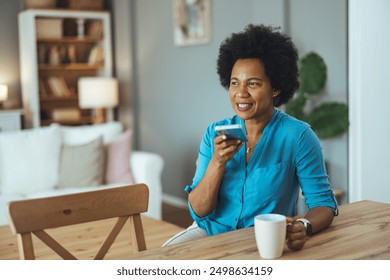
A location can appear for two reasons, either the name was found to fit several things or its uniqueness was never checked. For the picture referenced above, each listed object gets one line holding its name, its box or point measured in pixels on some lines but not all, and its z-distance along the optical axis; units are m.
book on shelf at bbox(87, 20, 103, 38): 5.16
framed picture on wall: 3.90
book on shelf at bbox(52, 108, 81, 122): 4.94
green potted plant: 2.75
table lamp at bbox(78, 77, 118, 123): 4.72
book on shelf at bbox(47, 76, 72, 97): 4.96
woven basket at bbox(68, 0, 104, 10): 5.01
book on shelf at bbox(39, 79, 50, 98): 4.91
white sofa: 3.18
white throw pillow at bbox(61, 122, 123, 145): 3.51
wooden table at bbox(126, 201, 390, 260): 0.98
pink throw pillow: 3.43
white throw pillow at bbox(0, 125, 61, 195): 3.16
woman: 1.30
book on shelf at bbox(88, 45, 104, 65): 5.17
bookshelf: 4.74
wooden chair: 1.10
